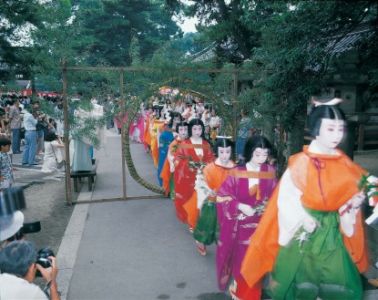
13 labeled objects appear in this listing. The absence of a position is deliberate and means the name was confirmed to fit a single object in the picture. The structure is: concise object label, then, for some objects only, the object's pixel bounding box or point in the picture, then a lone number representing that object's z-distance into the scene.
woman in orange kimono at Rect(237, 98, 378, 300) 3.25
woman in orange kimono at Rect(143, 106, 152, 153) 13.58
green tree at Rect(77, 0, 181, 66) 29.14
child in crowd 6.16
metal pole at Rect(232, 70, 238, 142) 7.47
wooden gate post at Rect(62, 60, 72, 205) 7.02
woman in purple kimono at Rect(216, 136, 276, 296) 4.11
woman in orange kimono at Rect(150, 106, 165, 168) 11.16
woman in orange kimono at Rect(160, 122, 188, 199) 6.69
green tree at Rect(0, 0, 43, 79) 12.98
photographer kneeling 2.37
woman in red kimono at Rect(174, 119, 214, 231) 6.19
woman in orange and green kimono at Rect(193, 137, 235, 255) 4.89
